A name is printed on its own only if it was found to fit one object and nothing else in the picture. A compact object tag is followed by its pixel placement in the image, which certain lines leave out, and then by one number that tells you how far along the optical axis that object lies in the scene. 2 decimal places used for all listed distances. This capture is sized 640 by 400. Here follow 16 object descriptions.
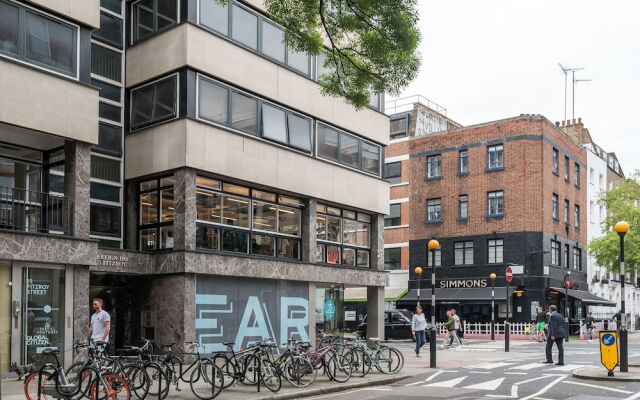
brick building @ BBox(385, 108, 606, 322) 43.28
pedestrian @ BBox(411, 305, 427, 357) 25.28
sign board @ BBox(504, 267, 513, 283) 33.03
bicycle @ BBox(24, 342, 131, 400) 11.59
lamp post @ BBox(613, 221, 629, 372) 18.11
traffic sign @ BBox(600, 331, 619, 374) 17.41
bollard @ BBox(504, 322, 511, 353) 28.86
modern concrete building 17.41
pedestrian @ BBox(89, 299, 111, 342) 15.82
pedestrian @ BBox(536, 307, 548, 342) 37.75
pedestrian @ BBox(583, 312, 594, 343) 39.19
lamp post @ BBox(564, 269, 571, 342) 37.79
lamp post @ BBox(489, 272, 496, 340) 37.67
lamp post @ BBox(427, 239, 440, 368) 20.89
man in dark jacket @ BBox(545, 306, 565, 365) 22.05
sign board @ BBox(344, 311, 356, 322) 32.19
